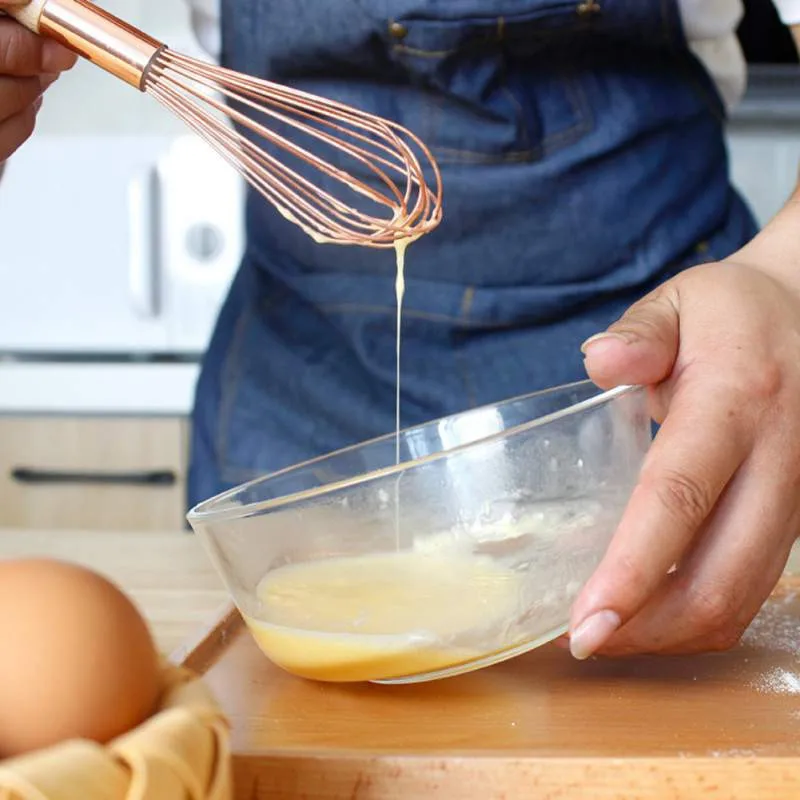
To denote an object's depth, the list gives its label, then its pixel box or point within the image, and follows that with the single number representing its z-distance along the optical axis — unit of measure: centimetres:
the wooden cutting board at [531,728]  43
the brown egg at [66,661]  34
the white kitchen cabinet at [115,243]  168
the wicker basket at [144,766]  30
